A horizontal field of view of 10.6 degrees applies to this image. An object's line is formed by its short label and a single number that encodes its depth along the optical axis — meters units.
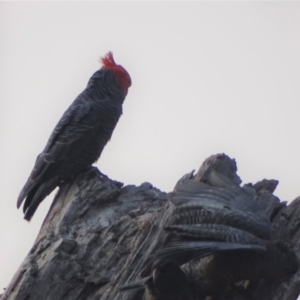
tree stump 13.92
